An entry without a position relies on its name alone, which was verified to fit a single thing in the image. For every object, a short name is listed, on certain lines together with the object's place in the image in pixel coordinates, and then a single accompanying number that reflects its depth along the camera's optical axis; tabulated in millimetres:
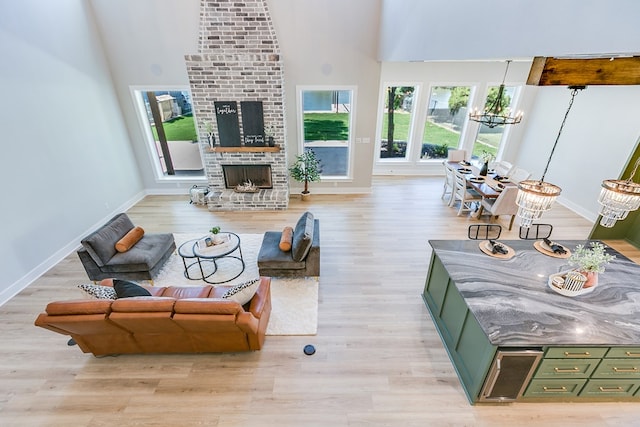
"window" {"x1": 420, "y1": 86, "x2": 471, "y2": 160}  8452
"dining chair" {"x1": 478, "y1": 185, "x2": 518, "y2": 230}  5711
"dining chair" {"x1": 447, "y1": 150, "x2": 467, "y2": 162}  7861
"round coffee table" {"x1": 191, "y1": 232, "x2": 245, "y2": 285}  4508
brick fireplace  5996
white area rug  3941
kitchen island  2637
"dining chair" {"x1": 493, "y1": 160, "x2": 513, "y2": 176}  7215
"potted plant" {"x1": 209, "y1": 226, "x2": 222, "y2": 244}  4689
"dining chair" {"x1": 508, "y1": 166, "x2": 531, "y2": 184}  6968
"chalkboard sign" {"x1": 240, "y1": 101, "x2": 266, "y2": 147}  6578
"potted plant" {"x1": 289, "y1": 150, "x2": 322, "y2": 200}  7324
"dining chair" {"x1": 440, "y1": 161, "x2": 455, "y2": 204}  7096
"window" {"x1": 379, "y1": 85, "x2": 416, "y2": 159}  8476
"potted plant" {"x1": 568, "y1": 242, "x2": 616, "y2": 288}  2916
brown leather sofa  2977
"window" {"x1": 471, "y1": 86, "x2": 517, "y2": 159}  8508
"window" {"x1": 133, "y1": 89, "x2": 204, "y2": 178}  7055
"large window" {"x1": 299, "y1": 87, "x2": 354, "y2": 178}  7117
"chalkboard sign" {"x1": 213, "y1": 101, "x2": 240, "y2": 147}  6574
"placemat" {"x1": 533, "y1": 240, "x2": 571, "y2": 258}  3580
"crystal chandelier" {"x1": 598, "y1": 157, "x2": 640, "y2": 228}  2699
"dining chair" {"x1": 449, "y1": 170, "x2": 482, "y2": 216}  6586
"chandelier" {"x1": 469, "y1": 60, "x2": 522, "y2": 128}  5311
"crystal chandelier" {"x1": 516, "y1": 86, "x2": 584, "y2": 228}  2762
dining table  6176
